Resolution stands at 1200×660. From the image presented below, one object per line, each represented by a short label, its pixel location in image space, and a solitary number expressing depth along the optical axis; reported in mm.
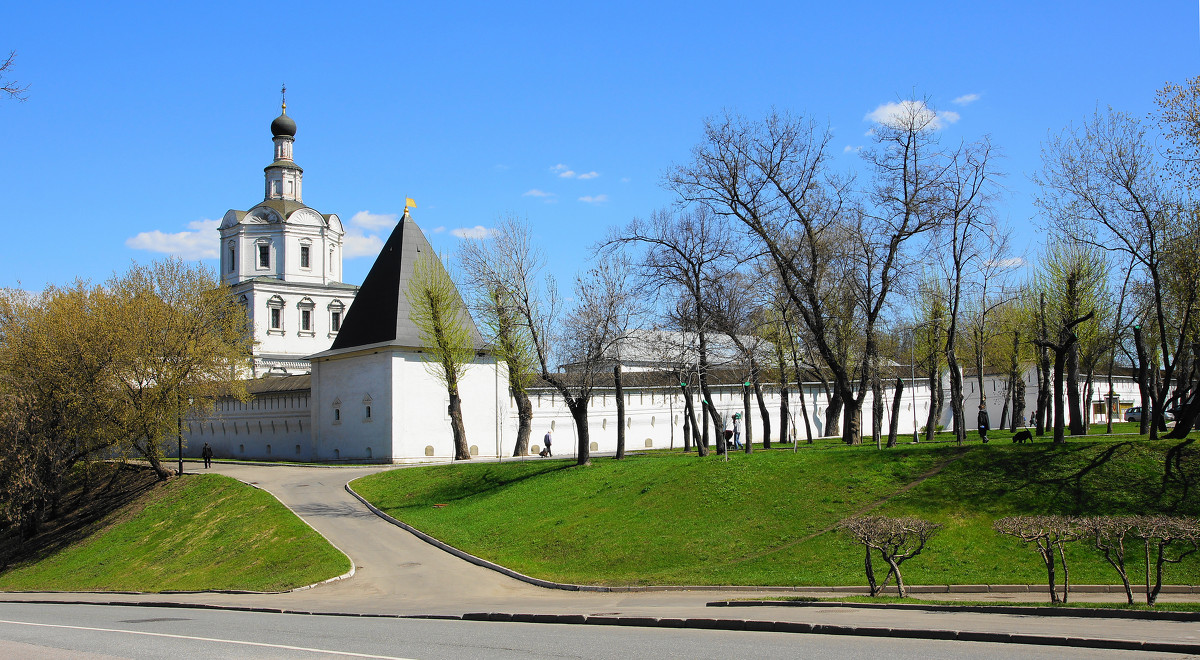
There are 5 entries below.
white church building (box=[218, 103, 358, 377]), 69438
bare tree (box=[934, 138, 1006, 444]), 27234
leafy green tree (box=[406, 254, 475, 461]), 40344
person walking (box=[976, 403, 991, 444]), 31472
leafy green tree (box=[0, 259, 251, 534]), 35000
